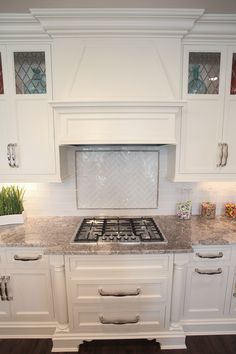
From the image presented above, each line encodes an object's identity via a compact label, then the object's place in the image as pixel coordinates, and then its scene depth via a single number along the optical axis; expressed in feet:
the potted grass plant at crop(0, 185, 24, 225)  6.48
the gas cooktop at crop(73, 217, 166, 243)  5.53
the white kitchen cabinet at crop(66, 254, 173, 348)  5.30
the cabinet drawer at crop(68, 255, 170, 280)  5.26
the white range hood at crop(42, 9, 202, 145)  5.35
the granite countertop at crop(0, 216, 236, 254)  5.16
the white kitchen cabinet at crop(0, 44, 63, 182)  5.73
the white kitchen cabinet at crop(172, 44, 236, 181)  5.80
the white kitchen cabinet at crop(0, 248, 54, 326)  5.65
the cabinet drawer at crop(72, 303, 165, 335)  5.46
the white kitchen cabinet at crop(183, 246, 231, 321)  5.72
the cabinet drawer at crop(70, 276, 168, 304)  5.34
